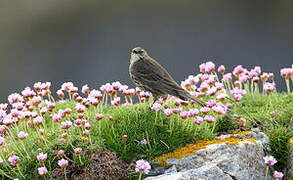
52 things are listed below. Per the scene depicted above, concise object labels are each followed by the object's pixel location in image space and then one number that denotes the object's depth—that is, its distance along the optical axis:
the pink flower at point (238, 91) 17.71
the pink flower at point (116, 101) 15.65
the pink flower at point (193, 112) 14.56
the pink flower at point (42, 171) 12.46
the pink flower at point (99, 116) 14.09
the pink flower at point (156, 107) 14.42
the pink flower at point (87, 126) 13.61
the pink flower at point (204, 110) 14.56
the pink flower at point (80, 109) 14.43
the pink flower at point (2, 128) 13.93
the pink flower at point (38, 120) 13.96
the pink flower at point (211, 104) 15.03
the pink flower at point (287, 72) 18.26
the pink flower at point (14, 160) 12.79
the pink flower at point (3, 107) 15.15
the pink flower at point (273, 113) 16.39
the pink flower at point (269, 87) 17.94
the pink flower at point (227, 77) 19.45
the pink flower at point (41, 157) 12.63
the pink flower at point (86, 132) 13.51
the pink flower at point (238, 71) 19.11
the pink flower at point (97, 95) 14.73
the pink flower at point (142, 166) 12.02
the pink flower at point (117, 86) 15.37
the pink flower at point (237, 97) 16.86
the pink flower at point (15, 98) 15.67
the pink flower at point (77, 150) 12.86
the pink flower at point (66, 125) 13.52
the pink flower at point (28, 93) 15.20
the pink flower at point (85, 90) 16.67
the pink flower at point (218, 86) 17.19
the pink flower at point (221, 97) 16.20
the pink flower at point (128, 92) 15.59
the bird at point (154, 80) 15.94
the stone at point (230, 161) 13.08
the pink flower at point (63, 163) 12.45
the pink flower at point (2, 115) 14.62
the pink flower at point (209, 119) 14.52
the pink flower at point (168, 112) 14.18
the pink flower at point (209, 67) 19.00
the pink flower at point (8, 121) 14.02
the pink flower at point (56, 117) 14.24
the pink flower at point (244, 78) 18.97
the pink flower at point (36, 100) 15.18
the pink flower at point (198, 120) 14.28
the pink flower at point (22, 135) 13.29
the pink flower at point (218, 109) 14.68
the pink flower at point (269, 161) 12.40
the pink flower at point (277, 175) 12.53
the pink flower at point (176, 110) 14.45
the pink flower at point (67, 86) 16.27
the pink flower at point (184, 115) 14.38
